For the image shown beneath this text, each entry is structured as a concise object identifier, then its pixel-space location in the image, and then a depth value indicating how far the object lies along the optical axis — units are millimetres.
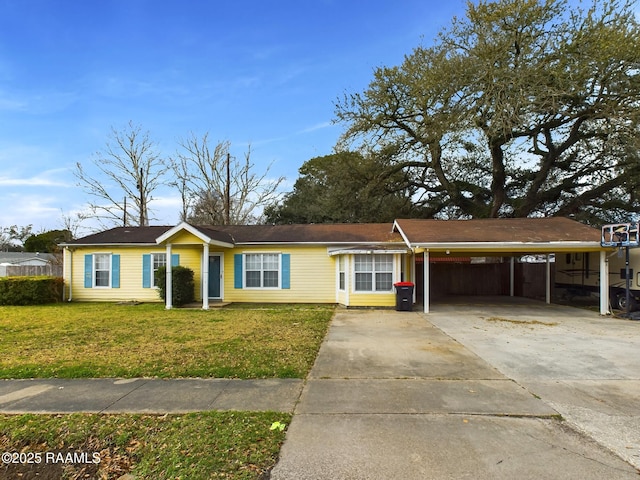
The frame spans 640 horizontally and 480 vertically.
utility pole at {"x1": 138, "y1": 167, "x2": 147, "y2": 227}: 28156
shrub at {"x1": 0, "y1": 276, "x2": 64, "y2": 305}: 14180
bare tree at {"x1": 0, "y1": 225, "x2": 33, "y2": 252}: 59000
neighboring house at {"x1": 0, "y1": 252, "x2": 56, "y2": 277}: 38019
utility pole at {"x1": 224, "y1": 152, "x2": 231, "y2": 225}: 27138
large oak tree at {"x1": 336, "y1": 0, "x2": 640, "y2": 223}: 16219
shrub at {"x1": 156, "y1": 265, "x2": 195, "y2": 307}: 13609
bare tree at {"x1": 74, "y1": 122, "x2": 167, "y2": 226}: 26844
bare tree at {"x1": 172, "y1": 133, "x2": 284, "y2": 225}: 28797
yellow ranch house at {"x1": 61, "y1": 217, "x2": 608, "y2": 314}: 13211
